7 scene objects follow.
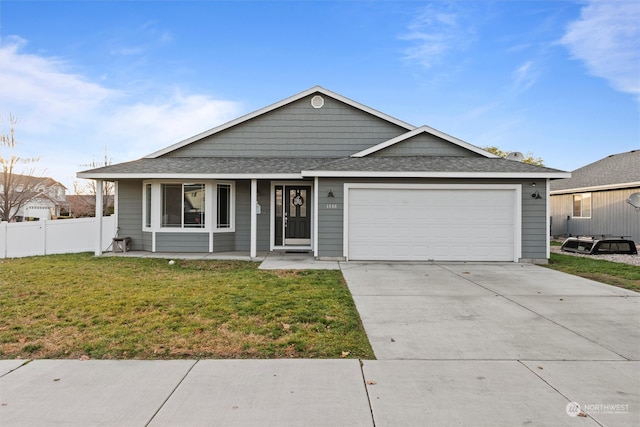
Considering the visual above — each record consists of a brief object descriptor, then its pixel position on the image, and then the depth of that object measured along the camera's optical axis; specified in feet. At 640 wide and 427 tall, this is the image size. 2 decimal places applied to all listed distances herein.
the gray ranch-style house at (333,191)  33.19
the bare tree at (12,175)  58.95
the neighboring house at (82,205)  100.89
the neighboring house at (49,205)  112.08
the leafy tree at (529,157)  119.03
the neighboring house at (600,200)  51.03
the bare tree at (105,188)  88.16
